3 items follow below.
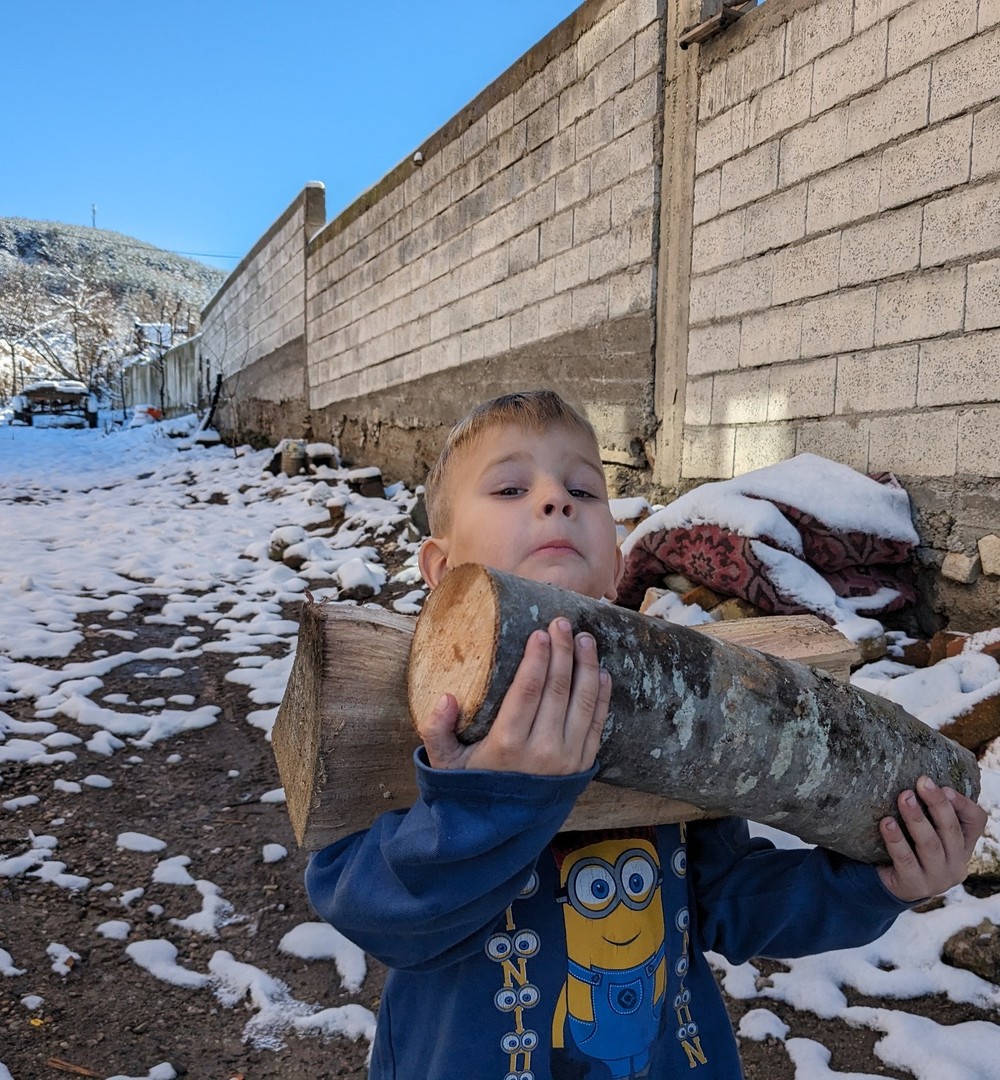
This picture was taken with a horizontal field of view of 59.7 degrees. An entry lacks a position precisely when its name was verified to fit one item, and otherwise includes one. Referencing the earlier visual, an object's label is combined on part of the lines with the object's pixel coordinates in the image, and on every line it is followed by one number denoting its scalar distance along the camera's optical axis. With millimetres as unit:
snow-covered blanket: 3418
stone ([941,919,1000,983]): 2107
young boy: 794
